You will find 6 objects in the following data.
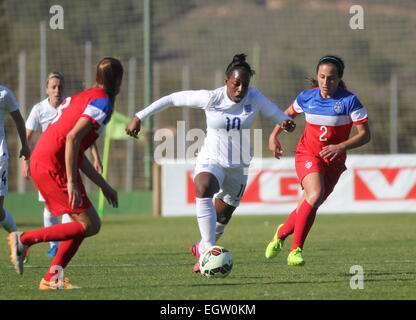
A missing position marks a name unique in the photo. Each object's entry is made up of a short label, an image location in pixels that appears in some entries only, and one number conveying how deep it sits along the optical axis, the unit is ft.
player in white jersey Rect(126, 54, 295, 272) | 57.36
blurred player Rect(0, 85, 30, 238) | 65.21
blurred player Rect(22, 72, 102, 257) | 77.00
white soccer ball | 53.67
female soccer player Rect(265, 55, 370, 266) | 60.59
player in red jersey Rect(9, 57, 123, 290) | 46.57
